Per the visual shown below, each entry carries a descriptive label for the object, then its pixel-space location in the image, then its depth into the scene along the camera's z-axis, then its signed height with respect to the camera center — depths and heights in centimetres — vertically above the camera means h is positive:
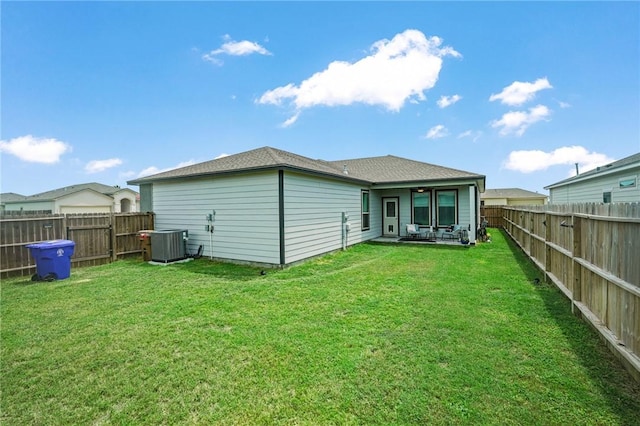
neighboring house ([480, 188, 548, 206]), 3692 +116
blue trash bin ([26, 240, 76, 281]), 680 -112
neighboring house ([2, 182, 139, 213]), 2432 +115
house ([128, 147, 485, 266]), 816 +21
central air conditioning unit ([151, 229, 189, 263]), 885 -108
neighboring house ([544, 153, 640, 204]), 1066 +98
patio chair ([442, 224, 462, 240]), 1251 -110
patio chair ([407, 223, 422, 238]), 1308 -105
